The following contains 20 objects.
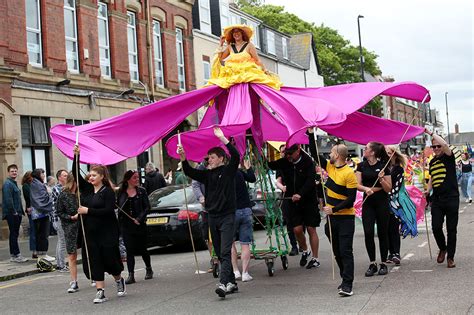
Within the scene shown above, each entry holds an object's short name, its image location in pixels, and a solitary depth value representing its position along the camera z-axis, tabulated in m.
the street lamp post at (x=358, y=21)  49.01
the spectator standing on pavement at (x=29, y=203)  14.67
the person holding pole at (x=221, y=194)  8.99
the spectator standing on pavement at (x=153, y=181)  20.28
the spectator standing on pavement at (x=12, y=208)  14.61
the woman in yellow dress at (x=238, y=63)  10.28
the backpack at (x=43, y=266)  13.38
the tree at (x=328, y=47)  59.16
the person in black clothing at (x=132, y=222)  10.85
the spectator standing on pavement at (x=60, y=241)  12.46
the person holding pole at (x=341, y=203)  8.79
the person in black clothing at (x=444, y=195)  10.26
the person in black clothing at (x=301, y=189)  11.12
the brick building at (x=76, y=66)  20.28
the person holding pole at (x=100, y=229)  9.16
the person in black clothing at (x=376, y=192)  10.19
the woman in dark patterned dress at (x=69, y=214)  10.67
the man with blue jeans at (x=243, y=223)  10.08
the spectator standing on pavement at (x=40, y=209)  14.48
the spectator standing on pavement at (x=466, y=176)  24.67
